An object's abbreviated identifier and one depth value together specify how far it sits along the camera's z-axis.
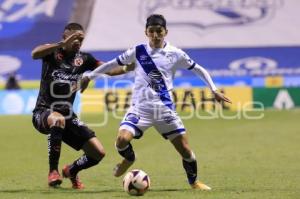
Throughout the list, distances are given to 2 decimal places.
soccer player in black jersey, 18.72
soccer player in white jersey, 18.55
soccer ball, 17.44
